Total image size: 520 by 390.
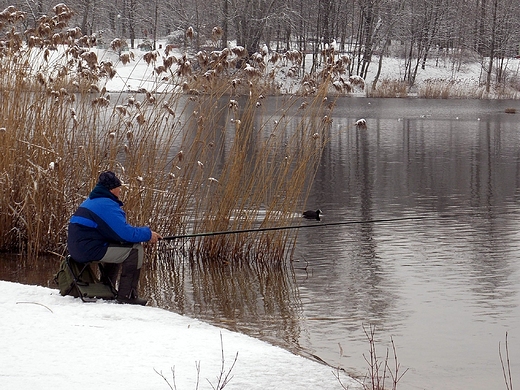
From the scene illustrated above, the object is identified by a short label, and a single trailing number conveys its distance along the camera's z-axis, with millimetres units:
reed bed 15609
